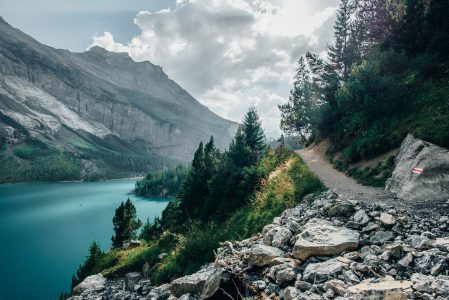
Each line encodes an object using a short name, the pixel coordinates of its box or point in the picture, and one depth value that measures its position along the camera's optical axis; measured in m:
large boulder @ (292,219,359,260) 10.05
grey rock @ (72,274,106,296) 26.08
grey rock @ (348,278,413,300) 6.75
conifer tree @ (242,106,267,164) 38.84
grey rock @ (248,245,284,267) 10.95
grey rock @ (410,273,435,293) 6.83
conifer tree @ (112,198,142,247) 58.72
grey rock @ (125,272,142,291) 24.02
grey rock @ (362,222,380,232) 10.70
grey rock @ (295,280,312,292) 8.59
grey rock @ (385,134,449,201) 13.52
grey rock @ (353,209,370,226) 11.33
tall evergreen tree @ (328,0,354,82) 49.71
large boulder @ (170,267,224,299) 11.43
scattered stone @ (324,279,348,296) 7.61
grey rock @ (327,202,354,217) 12.75
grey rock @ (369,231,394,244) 9.87
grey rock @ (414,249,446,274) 7.80
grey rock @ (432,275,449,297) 6.63
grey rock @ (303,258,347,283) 8.66
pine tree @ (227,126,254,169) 35.62
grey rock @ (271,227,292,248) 11.89
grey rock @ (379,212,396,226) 10.68
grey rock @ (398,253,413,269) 8.16
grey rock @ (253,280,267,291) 9.82
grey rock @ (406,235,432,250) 8.85
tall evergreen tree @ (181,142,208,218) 38.78
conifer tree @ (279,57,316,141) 56.03
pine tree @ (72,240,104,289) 42.66
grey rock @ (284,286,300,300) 8.39
